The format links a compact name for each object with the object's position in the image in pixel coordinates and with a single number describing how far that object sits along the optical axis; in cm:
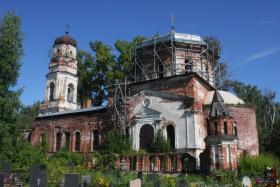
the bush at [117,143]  2281
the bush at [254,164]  1728
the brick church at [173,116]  2009
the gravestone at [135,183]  1284
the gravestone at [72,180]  1143
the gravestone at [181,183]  1273
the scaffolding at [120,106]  2459
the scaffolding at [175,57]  2717
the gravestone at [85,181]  1286
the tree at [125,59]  3638
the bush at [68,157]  2316
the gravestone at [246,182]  1366
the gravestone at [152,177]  1499
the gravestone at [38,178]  1162
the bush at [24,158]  1855
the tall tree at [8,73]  1977
